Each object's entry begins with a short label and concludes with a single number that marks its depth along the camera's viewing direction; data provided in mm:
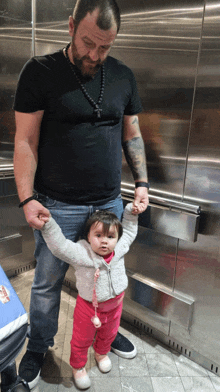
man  1163
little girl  1271
